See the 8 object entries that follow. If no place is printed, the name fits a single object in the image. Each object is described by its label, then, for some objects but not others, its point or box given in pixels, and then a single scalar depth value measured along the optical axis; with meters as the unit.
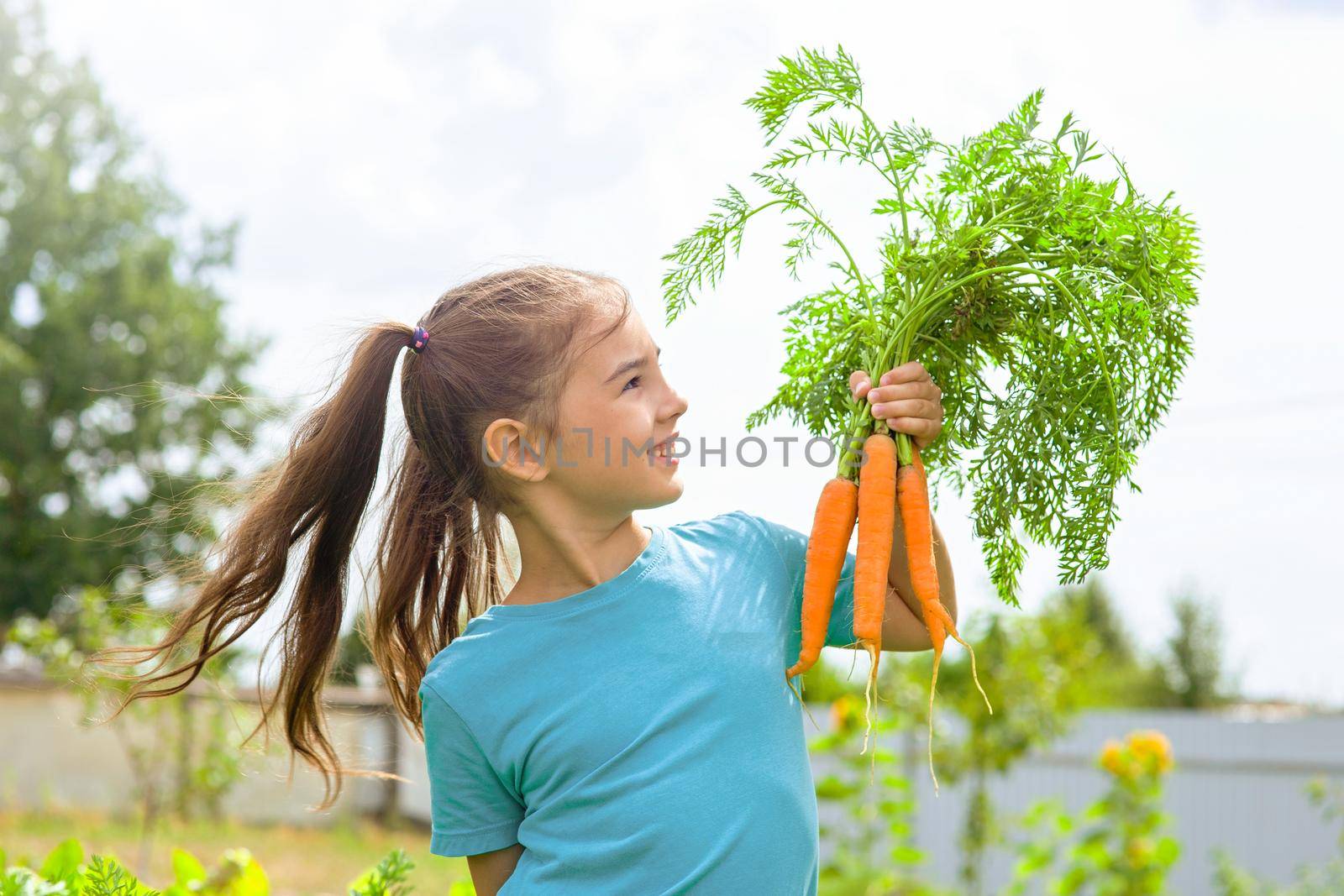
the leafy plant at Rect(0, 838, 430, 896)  2.33
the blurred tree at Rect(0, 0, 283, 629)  16.69
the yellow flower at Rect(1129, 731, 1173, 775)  6.28
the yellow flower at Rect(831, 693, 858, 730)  6.32
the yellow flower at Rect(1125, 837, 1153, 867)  6.30
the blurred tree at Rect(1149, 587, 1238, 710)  20.08
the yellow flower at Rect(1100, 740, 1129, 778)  6.28
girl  1.83
